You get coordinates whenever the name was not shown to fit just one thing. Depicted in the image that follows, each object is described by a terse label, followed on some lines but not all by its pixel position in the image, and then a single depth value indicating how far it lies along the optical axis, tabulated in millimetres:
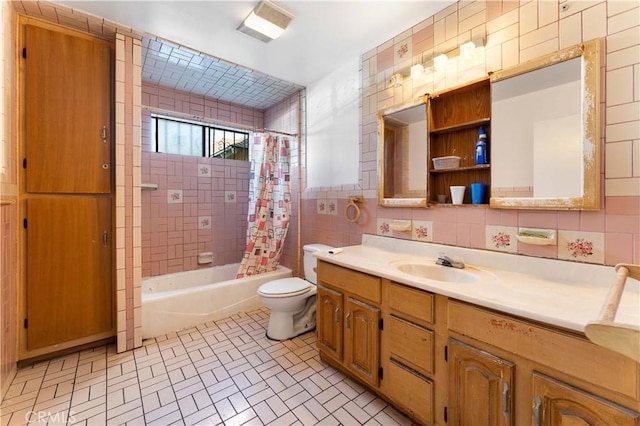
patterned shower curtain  2988
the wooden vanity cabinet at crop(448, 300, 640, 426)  800
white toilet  2213
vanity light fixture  1607
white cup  1714
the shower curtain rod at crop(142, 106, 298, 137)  2497
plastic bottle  1591
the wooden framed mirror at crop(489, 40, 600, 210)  1221
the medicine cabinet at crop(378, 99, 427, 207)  1909
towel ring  2314
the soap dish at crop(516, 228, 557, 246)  1339
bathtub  2307
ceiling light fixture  1746
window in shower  3092
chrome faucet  1576
